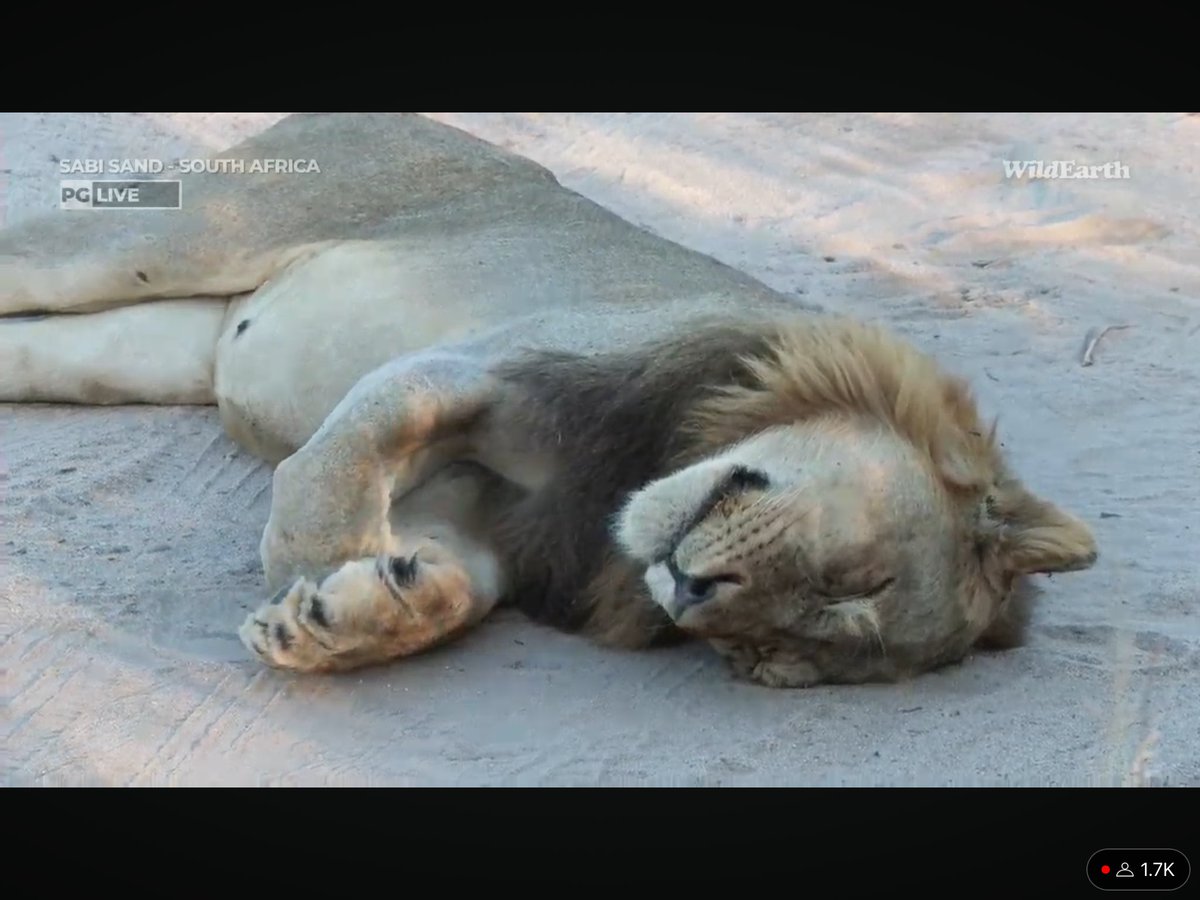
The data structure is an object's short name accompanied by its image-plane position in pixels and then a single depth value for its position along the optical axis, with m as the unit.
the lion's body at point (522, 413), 6.38
